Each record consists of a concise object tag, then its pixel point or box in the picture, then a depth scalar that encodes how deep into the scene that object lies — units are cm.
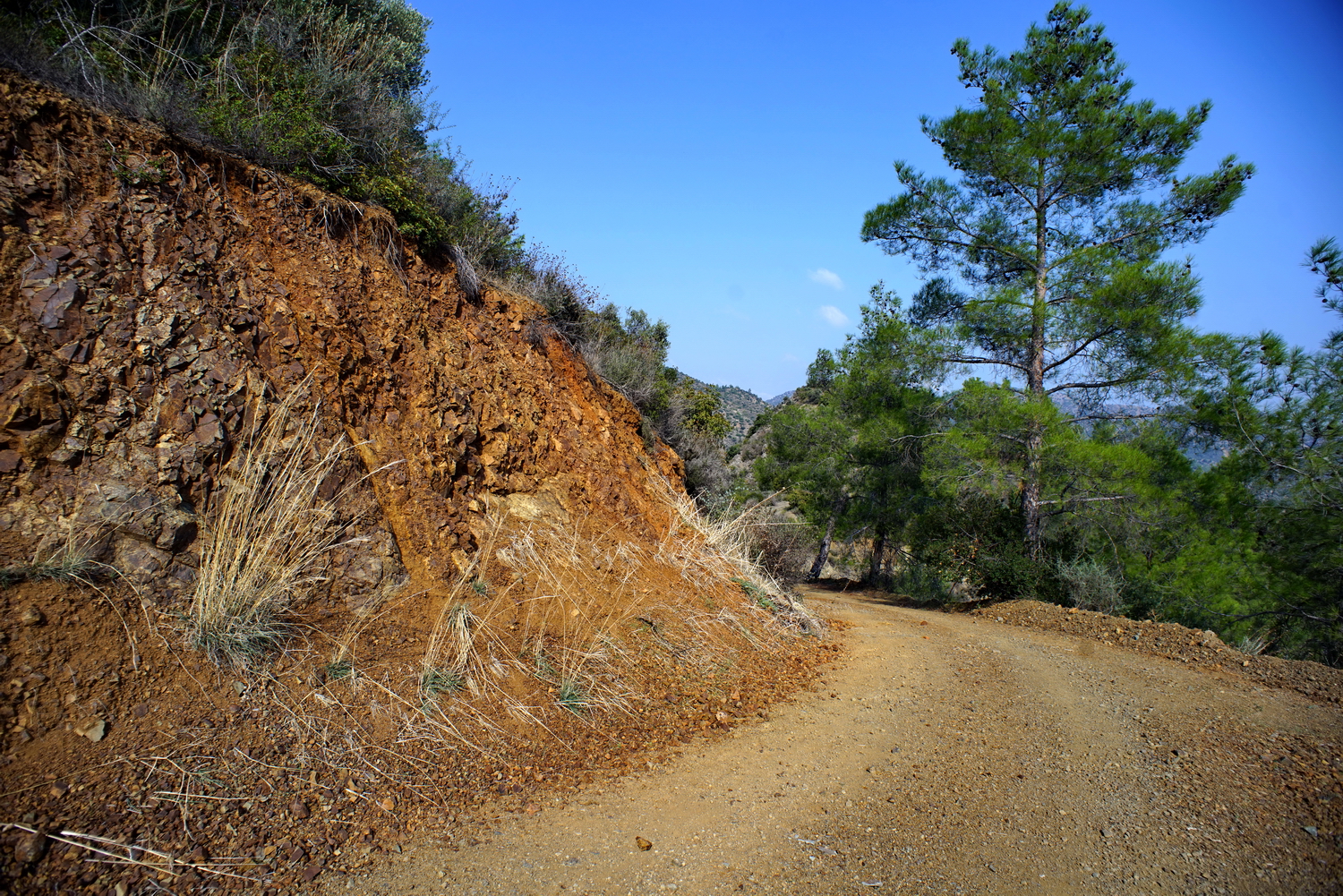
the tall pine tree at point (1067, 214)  1027
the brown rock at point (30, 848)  218
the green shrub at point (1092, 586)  995
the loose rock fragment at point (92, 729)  269
